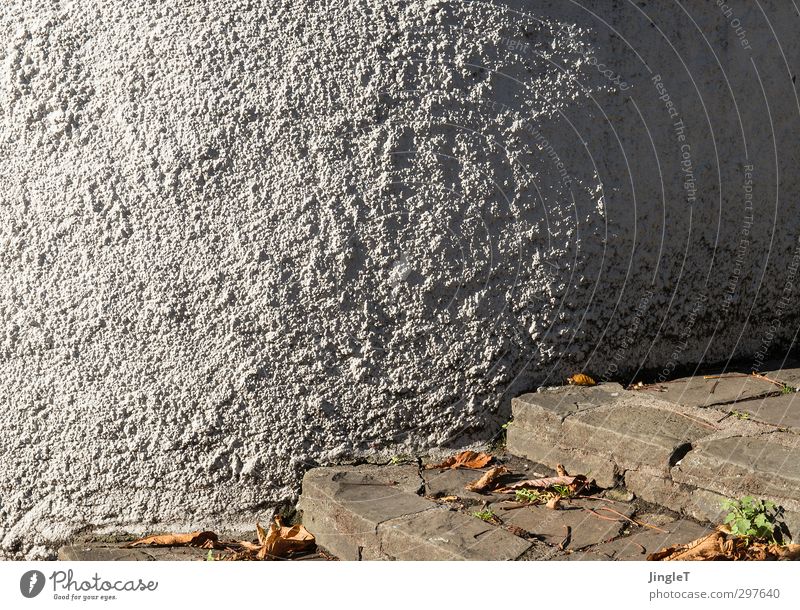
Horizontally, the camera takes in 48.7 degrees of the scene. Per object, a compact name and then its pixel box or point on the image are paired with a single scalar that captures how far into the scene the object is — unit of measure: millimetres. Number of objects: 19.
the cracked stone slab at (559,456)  2762
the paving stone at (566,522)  2443
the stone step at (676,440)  2449
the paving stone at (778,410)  2701
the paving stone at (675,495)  2477
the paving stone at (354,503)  2619
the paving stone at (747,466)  2349
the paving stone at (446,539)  2355
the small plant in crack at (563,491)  2736
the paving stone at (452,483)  2762
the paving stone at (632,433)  2652
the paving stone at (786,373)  3203
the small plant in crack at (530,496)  2711
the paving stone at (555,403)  2951
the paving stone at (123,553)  2771
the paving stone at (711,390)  3012
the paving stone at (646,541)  2320
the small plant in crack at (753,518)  2297
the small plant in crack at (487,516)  2580
